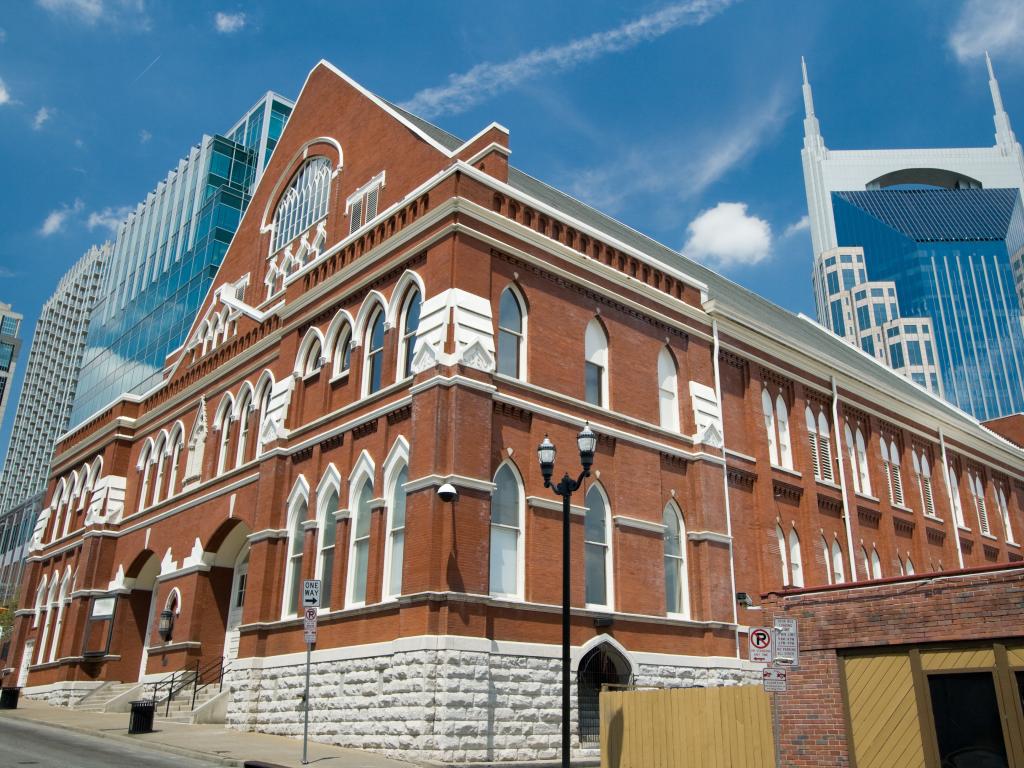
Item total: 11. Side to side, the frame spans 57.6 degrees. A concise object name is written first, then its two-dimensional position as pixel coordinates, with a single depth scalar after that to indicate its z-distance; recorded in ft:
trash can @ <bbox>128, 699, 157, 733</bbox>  66.03
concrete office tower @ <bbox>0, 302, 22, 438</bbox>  594.24
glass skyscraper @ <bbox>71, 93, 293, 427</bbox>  216.95
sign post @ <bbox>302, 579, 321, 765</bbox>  53.26
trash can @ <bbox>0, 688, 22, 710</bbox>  91.76
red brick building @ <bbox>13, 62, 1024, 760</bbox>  60.95
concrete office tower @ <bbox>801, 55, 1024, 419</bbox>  523.70
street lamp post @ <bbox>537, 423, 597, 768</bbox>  47.62
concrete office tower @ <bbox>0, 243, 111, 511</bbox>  536.83
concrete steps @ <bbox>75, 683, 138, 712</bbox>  93.86
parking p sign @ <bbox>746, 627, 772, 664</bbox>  40.11
